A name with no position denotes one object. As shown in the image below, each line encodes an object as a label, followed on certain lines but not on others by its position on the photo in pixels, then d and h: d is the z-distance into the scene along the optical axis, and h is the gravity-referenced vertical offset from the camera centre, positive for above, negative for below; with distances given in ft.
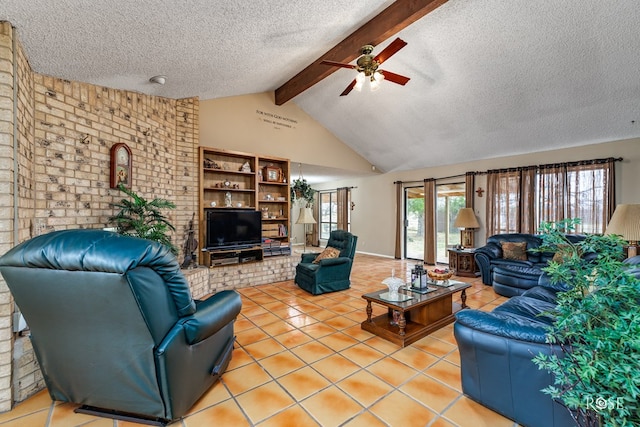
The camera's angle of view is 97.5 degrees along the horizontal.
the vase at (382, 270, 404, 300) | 9.78 -2.76
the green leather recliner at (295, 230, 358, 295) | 14.25 -3.24
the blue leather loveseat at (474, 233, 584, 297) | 13.89 -3.13
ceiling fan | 10.16 +5.13
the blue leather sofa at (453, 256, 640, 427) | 5.19 -3.24
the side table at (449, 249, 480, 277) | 18.44 -3.72
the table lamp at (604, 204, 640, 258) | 8.68 -0.51
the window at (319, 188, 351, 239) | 30.48 -0.34
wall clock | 10.46 +1.66
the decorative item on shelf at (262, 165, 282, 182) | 18.10 +2.25
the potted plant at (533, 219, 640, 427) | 3.31 -1.57
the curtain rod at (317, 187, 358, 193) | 30.37 +2.20
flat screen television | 14.79 -1.10
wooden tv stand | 15.02 -2.69
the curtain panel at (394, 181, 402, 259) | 25.36 -1.48
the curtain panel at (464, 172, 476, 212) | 20.70 +1.50
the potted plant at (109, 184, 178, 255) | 10.29 -0.40
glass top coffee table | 9.01 -3.86
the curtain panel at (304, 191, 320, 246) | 34.63 -1.63
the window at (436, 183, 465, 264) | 22.68 -0.71
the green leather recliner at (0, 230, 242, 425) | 4.57 -2.08
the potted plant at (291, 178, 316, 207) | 25.46 +1.65
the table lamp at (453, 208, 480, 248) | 19.72 -1.15
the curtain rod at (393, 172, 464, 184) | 21.53 +2.35
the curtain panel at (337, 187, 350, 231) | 30.45 -0.01
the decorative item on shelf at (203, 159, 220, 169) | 15.78 +2.54
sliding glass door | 24.95 -1.34
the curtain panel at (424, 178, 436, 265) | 23.00 -1.04
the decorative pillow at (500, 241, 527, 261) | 15.71 -2.48
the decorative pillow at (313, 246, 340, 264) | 15.44 -2.56
